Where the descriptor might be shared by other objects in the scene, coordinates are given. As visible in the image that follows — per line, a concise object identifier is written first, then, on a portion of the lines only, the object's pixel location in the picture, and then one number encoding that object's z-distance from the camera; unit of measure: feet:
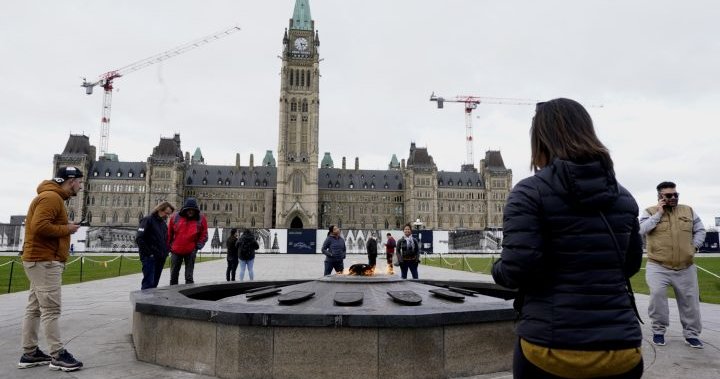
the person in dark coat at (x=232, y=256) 52.17
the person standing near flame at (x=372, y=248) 59.63
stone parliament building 312.50
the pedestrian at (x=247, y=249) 53.62
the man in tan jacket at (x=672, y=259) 22.11
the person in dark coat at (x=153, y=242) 31.94
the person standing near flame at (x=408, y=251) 49.44
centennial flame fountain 15.65
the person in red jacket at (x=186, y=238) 33.71
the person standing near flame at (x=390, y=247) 62.70
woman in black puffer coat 7.66
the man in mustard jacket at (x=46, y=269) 17.40
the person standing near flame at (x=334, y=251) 46.24
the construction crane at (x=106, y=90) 408.67
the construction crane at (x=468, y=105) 446.60
